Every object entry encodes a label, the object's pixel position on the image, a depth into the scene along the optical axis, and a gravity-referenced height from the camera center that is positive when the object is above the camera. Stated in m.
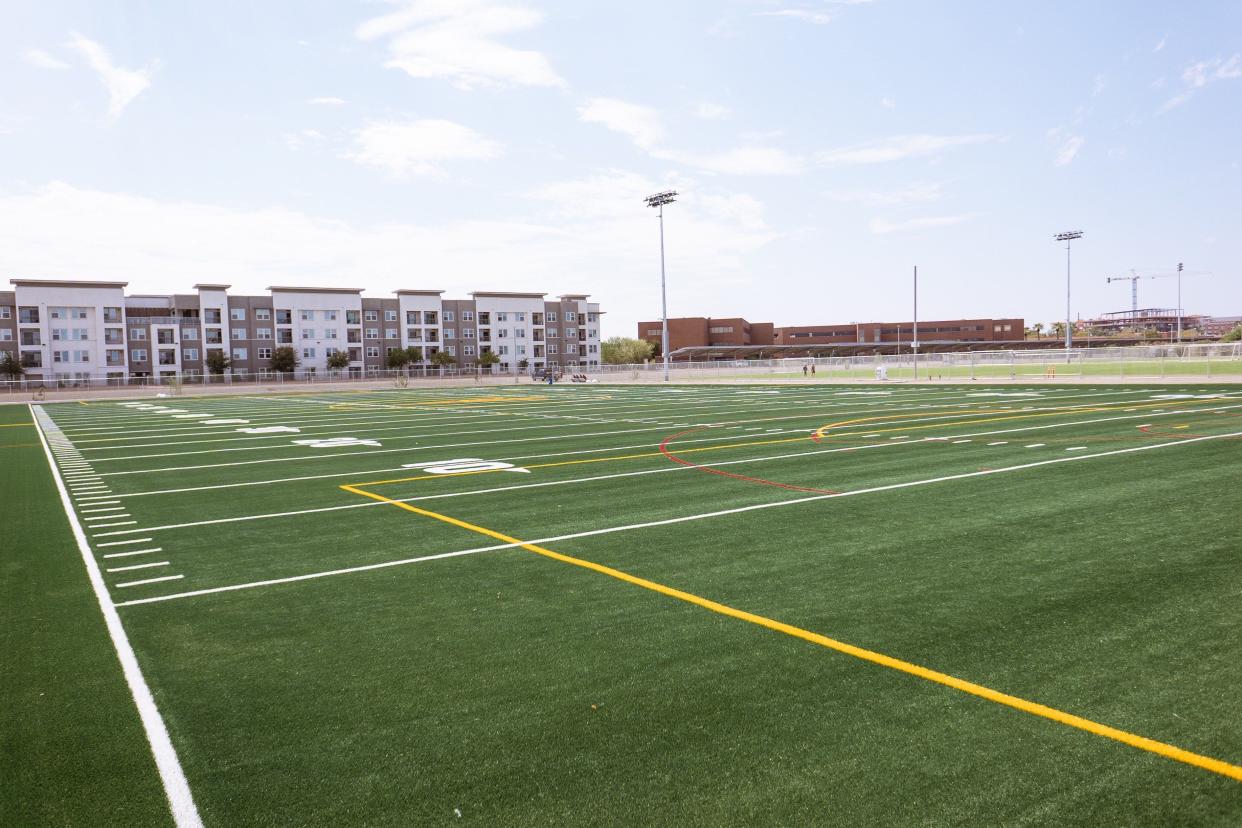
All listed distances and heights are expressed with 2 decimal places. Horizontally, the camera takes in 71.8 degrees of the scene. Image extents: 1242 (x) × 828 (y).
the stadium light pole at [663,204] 65.19 +13.29
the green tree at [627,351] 148.38 +3.13
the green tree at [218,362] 103.31 +1.77
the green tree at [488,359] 121.24 +1.76
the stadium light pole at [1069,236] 83.88 +12.15
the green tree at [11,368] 90.25 +1.36
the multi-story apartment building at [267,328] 97.56 +6.19
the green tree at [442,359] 117.61 +1.81
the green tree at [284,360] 107.12 +1.95
